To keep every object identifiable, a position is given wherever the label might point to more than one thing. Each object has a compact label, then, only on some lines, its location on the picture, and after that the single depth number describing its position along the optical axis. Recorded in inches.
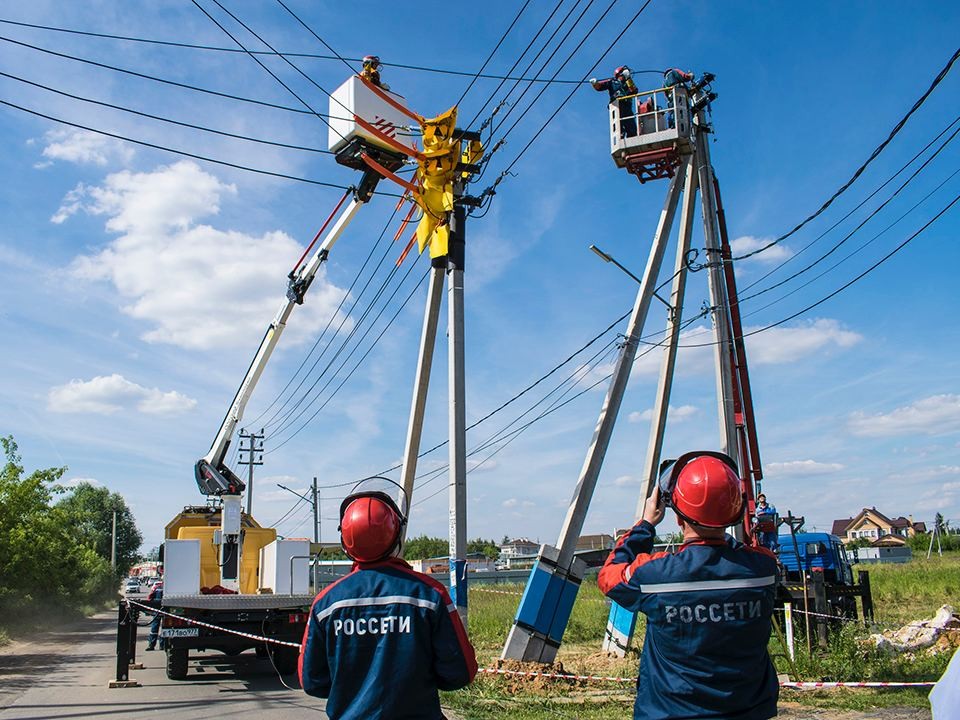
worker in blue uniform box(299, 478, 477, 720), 121.5
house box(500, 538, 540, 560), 4679.9
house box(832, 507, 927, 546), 4595.0
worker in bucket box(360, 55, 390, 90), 623.5
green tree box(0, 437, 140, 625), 743.7
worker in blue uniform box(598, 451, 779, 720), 113.8
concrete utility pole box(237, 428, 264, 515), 1635.1
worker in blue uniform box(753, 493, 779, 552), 509.4
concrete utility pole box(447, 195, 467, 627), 486.6
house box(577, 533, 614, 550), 2212.7
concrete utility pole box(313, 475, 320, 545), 1779.0
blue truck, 456.8
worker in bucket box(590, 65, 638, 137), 562.9
